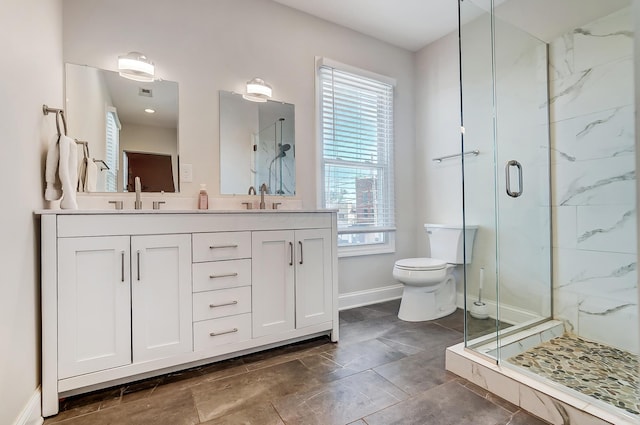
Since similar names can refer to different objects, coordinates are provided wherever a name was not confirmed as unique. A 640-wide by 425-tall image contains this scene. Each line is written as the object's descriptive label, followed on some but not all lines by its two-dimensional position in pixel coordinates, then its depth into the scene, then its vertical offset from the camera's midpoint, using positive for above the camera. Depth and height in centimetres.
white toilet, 239 -51
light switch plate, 212 +27
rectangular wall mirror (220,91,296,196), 227 +51
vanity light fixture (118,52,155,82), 196 +92
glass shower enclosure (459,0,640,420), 183 +21
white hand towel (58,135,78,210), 151 +21
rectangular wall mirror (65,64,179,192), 186 +53
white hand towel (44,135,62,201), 148 +20
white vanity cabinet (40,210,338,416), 139 -39
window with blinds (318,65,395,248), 276 +54
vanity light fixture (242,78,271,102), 235 +92
